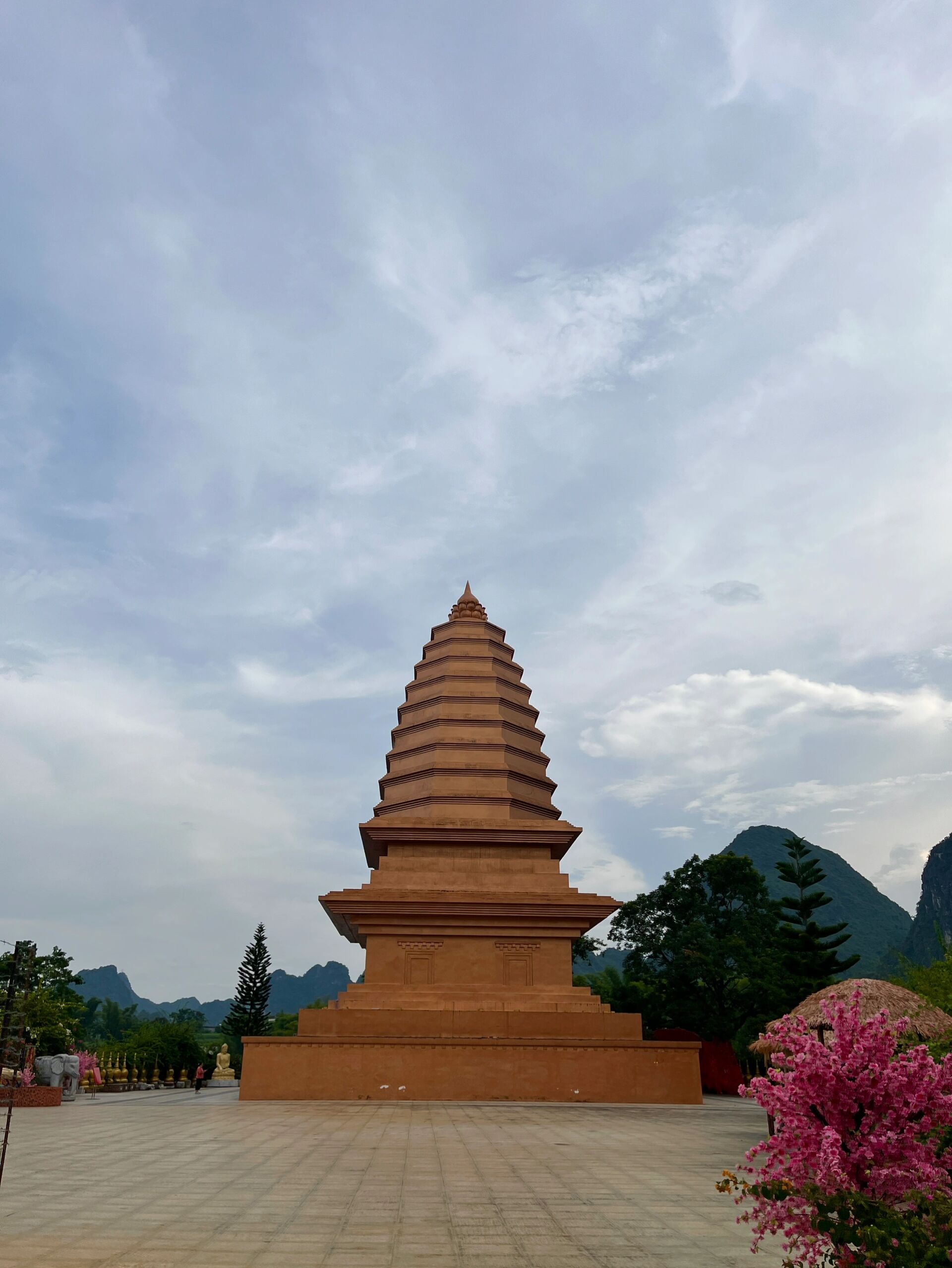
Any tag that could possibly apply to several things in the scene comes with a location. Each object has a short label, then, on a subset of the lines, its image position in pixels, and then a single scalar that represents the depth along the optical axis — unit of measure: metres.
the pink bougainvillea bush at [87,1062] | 25.92
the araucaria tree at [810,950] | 28.09
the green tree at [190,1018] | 87.07
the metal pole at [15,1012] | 7.45
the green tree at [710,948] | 31.88
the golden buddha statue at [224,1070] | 38.97
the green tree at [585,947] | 40.95
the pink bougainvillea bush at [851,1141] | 4.90
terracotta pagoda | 20.67
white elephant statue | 20.70
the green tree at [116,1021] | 78.75
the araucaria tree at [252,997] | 52.16
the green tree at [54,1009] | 25.53
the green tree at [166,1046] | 36.88
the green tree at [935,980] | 17.25
